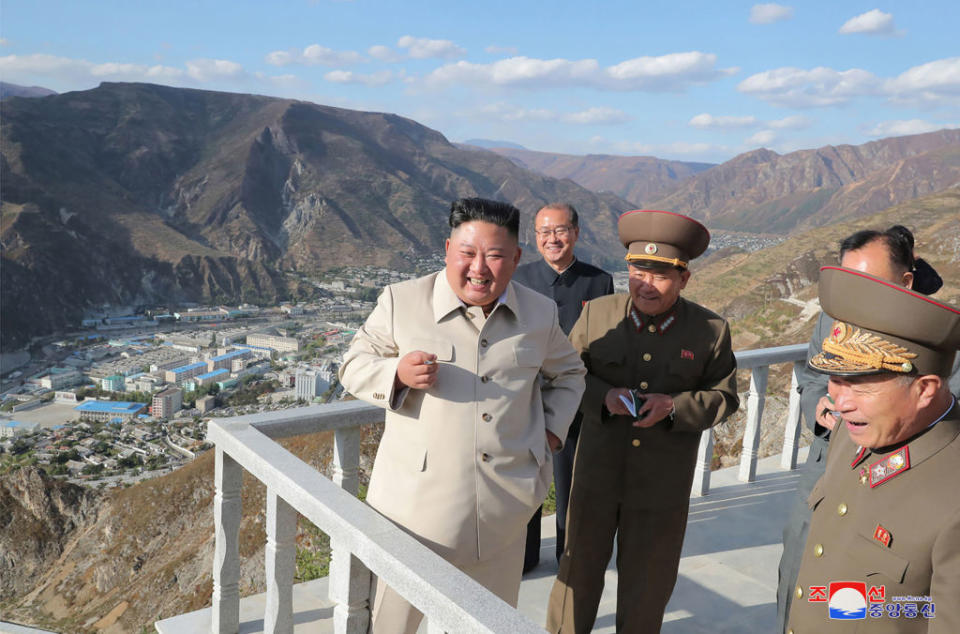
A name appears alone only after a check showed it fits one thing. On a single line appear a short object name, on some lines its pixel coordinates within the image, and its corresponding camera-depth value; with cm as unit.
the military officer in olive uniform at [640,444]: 247
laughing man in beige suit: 192
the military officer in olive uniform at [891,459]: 122
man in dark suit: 342
